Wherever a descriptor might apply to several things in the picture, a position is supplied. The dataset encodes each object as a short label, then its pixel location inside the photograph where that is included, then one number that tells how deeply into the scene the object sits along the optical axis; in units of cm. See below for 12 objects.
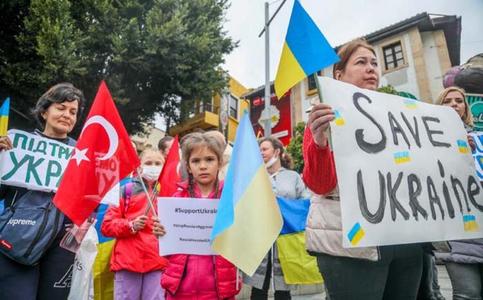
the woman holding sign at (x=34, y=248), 184
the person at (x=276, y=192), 307
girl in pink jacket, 198
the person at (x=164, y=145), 405
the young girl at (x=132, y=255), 277
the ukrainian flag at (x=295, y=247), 314
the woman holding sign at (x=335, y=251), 134
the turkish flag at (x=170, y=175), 231
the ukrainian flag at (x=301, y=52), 144
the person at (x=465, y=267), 198
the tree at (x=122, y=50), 782
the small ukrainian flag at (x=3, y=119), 204
